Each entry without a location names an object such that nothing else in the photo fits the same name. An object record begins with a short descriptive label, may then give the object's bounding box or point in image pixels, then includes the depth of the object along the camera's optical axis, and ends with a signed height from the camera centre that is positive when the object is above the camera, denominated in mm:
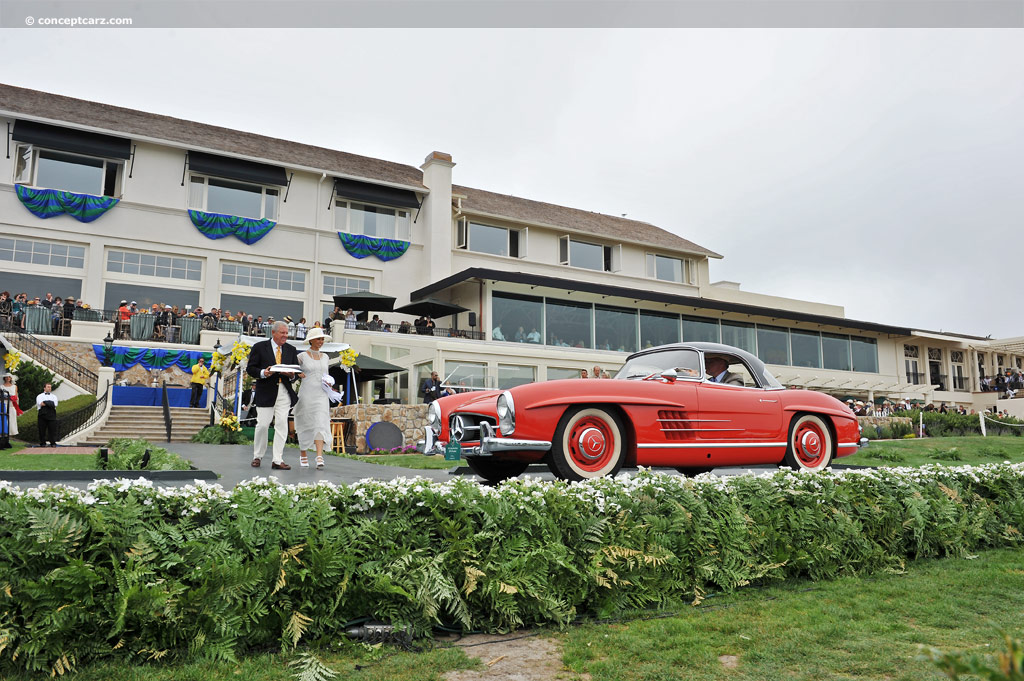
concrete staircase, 18219 -325
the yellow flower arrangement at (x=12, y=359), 19438 +1526
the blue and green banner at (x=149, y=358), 23828 +1955
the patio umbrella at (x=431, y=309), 26045 +4050
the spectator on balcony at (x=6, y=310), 22742 +3518
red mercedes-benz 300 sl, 6809 -88
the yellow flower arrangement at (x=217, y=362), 19656 +1462
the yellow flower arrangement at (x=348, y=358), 18325 +1481
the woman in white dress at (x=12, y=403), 15688 +227
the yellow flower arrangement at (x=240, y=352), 17844 +1586
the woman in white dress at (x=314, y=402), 9164 +148
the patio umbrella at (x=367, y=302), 25719 +4227
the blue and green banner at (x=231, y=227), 29562 +8201
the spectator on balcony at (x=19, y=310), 23234 +3541
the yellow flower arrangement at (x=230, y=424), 17094 -281
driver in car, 8711 +532
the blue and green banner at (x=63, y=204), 26781 +8319
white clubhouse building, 26938 +7530
